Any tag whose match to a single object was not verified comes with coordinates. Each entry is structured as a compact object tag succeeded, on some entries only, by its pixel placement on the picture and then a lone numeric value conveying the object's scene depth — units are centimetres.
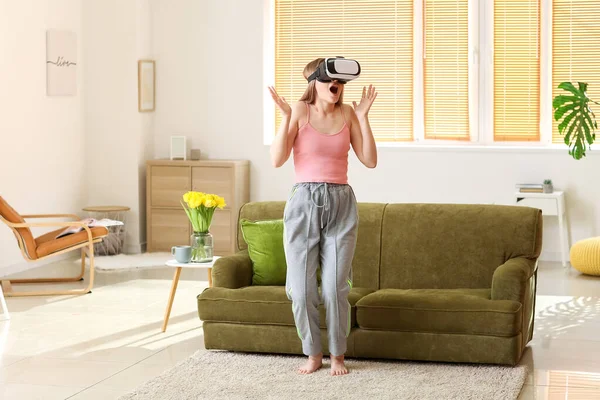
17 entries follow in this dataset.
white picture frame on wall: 828
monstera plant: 768
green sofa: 463
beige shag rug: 423
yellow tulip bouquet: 550
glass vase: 549
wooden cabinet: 866
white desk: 805
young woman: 446
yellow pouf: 757
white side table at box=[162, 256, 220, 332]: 542
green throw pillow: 521
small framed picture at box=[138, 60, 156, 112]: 889
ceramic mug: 545
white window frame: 850
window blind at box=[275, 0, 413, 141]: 880
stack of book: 816
